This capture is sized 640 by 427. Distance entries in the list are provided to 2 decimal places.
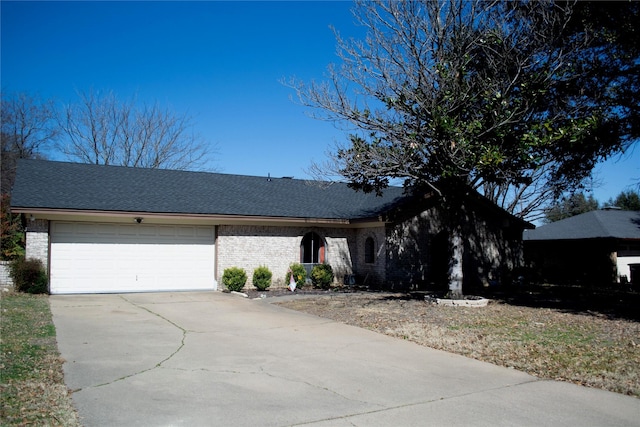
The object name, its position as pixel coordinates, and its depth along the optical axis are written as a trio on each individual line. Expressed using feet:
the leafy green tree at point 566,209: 132.63
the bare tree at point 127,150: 112.98
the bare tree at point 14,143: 115.88
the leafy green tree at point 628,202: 182.50
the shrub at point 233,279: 61.52
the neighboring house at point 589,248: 84.74
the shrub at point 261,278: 63.52
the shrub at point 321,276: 66.80
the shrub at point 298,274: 65.82
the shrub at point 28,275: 52.54
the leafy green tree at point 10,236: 59.21
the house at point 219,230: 56.54
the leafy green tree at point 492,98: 45.78
